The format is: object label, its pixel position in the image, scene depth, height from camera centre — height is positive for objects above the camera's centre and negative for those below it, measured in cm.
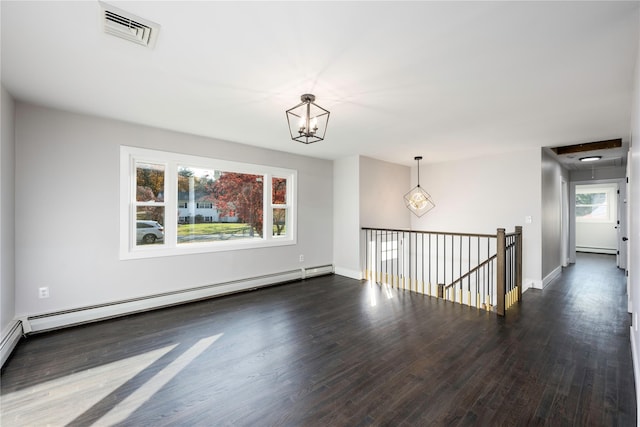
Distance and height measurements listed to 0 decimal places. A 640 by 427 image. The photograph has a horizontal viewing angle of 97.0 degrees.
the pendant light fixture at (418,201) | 659 +34
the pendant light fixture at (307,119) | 258 +118
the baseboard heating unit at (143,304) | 312 -116
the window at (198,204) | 375 +17
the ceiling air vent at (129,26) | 168 +120
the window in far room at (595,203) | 866 +39
